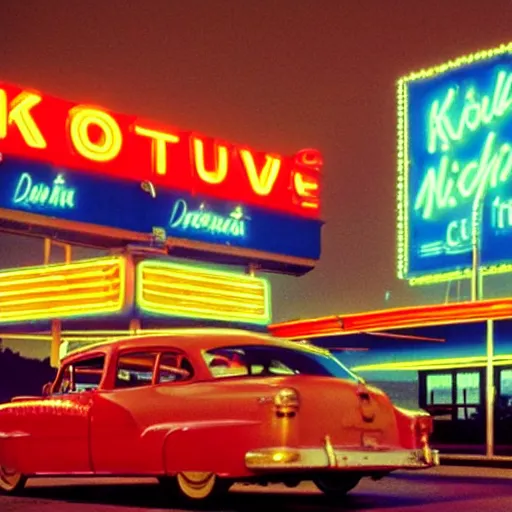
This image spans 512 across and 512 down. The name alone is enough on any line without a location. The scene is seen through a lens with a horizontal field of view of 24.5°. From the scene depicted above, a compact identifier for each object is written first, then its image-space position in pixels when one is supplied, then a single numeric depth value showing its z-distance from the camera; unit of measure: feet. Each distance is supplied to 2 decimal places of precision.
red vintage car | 32.07
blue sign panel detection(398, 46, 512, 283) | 104.22
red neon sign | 100.17
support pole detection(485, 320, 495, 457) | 74.79
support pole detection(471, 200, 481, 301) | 87.97
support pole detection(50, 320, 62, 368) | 100.37
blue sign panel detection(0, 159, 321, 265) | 98.84
